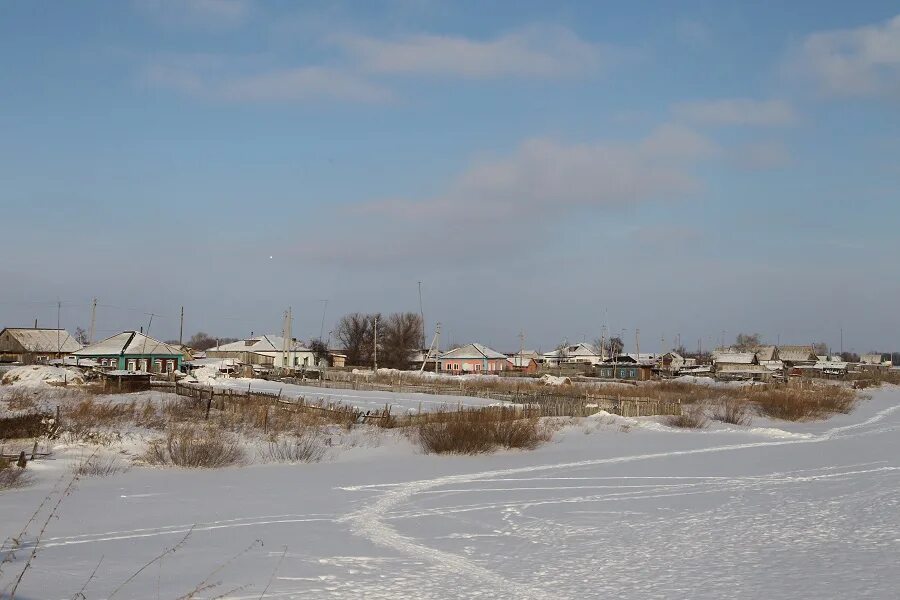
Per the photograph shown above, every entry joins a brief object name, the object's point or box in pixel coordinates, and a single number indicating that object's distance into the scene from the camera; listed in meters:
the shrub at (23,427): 19.42
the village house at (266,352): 110.94
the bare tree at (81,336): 120.79
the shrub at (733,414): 35.06
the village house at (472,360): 103.75
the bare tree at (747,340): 168.48
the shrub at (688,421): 31.92
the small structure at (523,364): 106.10
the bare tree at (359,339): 113.25
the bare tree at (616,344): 158.62
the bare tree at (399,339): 108.31
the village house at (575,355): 132.80
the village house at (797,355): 133.24
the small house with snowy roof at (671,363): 107.03
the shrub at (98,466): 16.20
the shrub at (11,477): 14.22
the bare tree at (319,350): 113.26
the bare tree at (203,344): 187.65
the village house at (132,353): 63.91
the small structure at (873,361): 157.68
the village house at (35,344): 81.12
